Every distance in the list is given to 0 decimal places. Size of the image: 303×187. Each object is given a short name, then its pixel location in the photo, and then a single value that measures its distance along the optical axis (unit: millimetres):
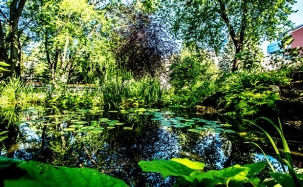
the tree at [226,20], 9357
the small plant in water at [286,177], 688
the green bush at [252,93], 3910
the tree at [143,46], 9086
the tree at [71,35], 9439
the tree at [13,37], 7102
